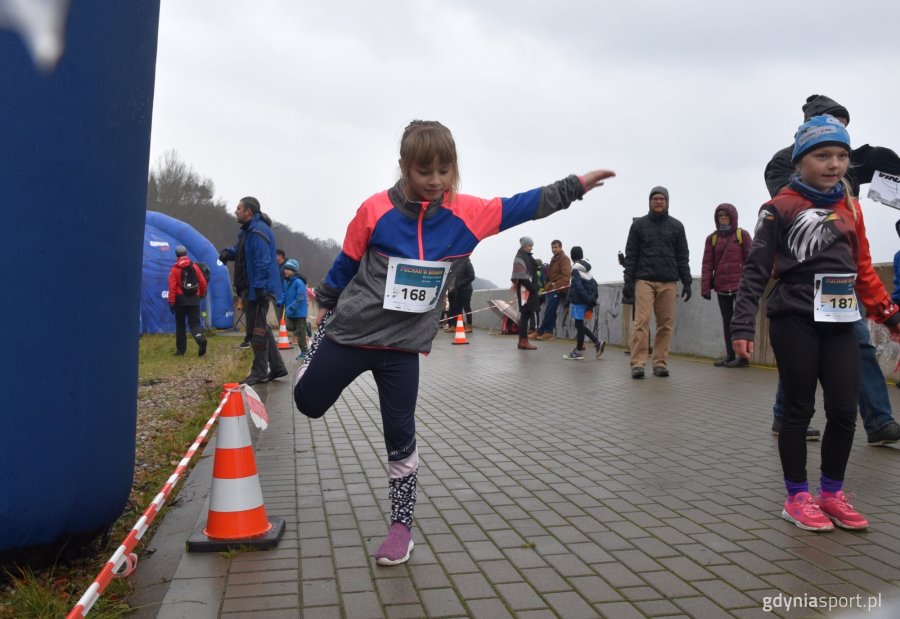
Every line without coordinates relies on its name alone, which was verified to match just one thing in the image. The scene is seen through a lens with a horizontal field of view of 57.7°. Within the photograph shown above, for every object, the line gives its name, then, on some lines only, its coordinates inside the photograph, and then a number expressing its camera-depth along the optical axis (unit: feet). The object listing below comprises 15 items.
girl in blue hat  12.50
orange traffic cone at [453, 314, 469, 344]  56.24
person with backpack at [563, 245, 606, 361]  42.52
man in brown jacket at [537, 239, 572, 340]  58.90
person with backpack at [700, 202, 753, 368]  34.42
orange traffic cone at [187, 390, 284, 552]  11.78
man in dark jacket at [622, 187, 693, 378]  32.12
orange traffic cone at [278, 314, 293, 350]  52.31
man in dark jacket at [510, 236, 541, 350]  49.52
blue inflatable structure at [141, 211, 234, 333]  69.00
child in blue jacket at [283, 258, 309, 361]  44.19
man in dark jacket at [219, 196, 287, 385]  28.66
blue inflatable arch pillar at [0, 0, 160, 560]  9.56
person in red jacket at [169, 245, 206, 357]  46.60
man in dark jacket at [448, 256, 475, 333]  63.21
